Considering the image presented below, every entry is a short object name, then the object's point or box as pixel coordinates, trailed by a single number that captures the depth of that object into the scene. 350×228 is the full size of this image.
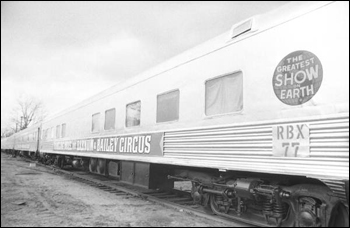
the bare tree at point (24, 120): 67.78
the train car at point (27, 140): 21.39
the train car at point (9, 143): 36.99
